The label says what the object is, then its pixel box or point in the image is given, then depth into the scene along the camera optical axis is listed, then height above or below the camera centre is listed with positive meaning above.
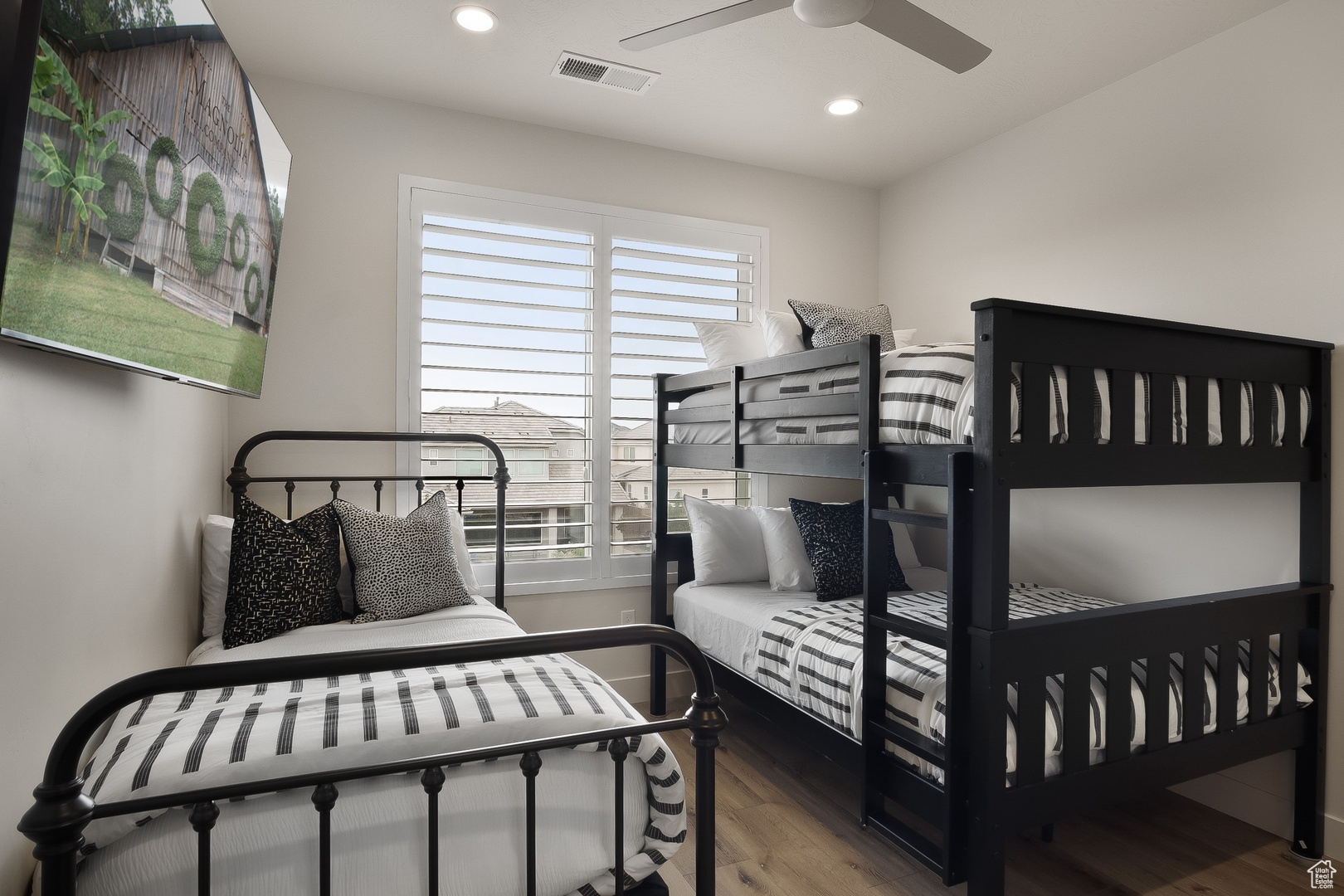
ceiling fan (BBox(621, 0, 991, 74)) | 1.67 +1.05
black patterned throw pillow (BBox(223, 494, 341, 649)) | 2.07 -0.36
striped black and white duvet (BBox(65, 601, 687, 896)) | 1.13 -0.57
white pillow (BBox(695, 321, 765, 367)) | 3.06 +0.49
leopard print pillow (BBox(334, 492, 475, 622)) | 2.29 -0.35
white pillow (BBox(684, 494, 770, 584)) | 3.08 -0.36
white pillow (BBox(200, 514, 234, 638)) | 2.16 -0.36
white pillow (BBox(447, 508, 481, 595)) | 2.64 -0.35
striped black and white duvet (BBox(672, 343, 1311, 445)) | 1.74 +0.16
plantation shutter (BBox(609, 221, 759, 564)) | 3.31 +0.58
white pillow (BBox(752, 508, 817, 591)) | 2.97 -0.38
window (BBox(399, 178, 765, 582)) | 3.00 +0.48
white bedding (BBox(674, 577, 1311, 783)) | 1.84 -0.58
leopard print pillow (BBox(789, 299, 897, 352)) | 2.77 +0.53
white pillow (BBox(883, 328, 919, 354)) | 3.13 +0.54
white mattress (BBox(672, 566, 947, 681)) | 2.63 -0.58
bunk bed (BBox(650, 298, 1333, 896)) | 1.64 -0.36
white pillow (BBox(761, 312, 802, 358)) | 2.91 +0.51
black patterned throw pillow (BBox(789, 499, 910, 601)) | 2.76 -0.32
